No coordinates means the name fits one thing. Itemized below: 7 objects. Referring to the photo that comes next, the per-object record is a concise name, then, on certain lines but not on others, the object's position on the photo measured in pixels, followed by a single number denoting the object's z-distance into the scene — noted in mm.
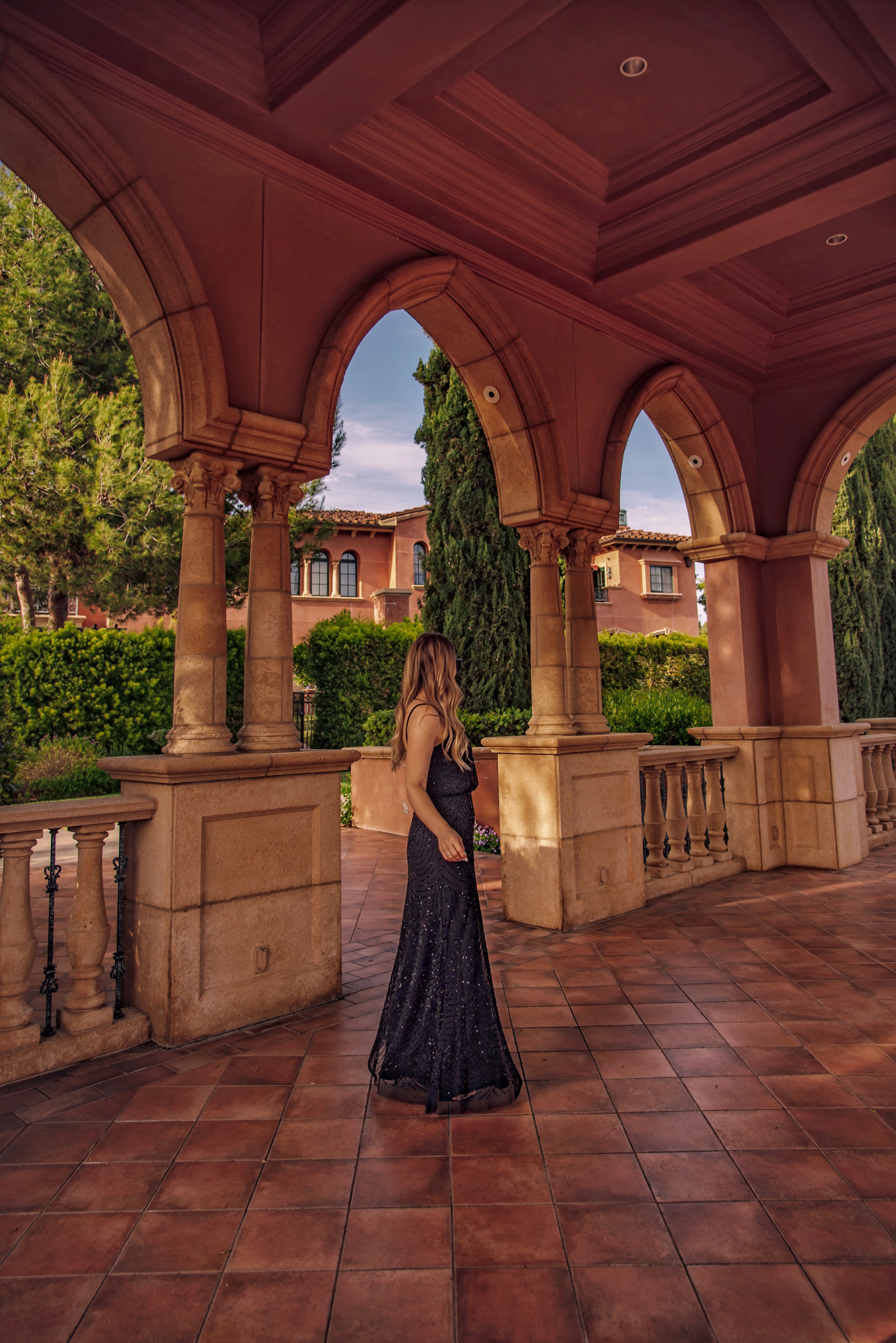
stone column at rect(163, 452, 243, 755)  3725
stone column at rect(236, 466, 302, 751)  3945
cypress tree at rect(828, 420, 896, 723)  12469
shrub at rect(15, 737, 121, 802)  10094
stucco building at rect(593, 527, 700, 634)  28516
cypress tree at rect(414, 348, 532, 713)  9875
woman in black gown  2834
